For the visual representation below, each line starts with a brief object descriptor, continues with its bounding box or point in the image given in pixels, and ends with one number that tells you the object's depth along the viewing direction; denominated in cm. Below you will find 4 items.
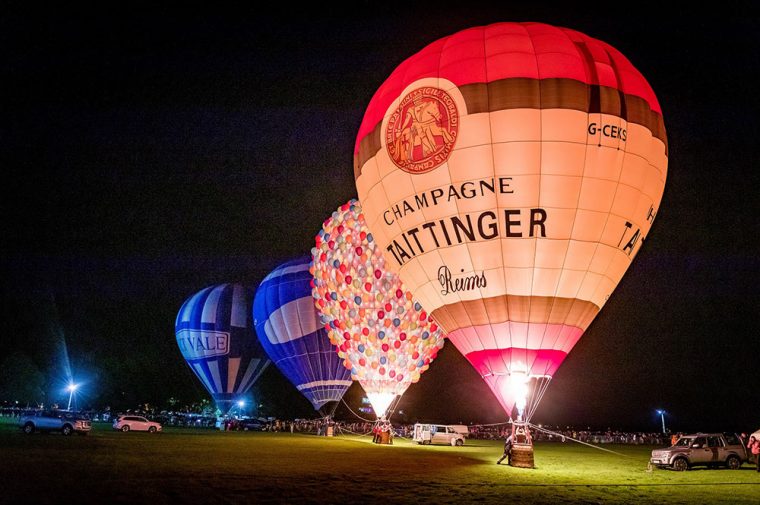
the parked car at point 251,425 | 3880
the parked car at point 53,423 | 2136
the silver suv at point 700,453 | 1563
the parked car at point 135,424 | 2903
